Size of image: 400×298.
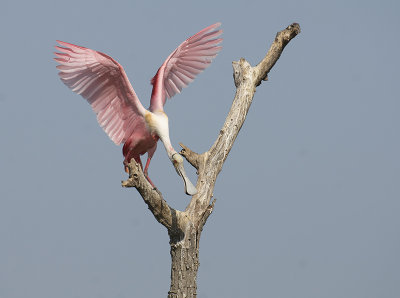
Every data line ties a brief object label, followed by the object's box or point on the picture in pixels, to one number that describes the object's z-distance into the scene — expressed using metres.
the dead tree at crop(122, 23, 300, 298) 18.58
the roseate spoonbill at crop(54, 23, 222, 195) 20.50
